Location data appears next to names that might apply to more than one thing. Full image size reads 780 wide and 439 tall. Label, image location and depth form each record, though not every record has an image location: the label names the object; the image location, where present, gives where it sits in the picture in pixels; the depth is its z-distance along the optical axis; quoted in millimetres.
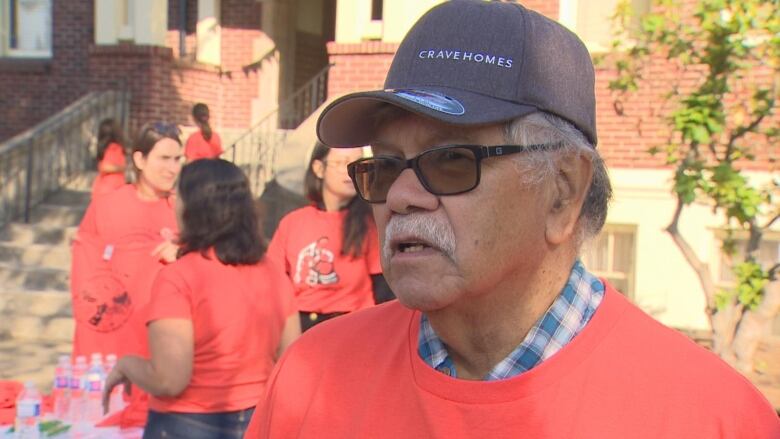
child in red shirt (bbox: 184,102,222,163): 10492
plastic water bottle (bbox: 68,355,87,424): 4375
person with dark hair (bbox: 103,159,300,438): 3506
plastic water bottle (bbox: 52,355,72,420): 4422
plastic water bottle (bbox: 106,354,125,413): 4562
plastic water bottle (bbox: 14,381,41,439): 4121
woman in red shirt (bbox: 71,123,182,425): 5523
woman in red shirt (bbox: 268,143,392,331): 4973
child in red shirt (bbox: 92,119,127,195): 7520
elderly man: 1589
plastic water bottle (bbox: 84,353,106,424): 4398
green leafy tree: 5988
